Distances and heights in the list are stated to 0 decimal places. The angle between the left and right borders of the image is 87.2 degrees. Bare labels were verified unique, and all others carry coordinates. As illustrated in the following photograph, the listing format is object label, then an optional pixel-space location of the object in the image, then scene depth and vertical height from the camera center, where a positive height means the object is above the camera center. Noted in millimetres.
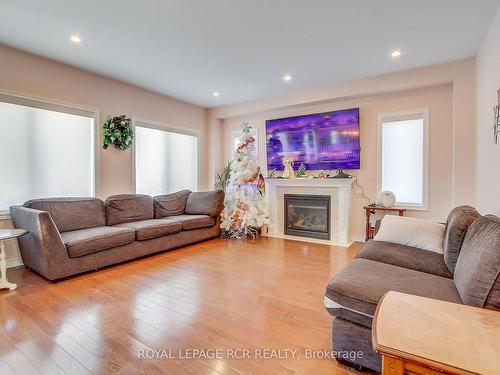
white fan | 4137 -257
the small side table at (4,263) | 2646 -826
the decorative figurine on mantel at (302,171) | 5045 +218
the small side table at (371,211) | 4070 -467
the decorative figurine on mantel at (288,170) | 5137 +252
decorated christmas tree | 5012 -280
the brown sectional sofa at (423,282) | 1263 -607
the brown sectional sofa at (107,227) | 2865 -618
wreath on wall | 4242 +845
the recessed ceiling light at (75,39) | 3010 +1688
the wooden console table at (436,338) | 760 -505
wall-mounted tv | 4598 +805
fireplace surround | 4543 -299
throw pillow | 2378 -482
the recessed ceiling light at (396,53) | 3379 +1695
